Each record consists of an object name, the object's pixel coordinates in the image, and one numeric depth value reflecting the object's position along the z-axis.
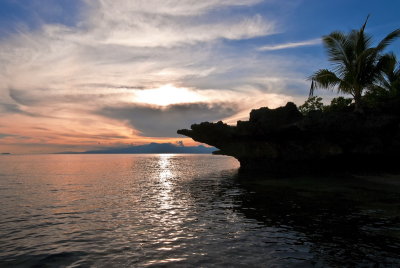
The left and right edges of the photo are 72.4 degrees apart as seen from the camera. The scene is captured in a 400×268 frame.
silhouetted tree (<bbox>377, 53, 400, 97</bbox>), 30.74
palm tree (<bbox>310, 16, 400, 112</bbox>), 30.12
